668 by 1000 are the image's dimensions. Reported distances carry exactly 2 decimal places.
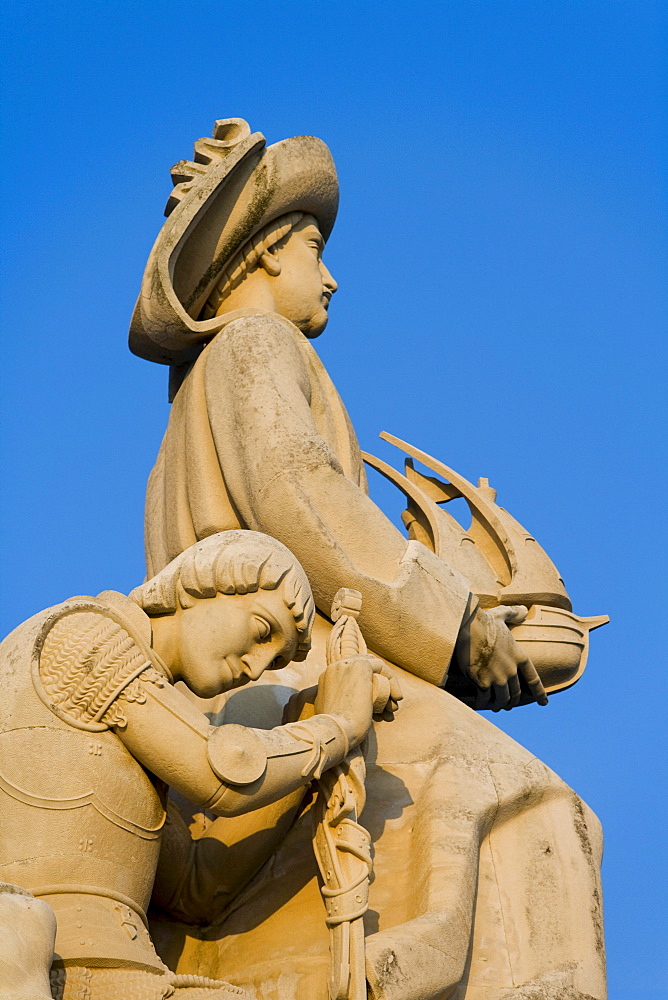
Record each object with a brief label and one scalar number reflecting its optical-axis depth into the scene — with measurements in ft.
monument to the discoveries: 36.88
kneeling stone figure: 35.99
